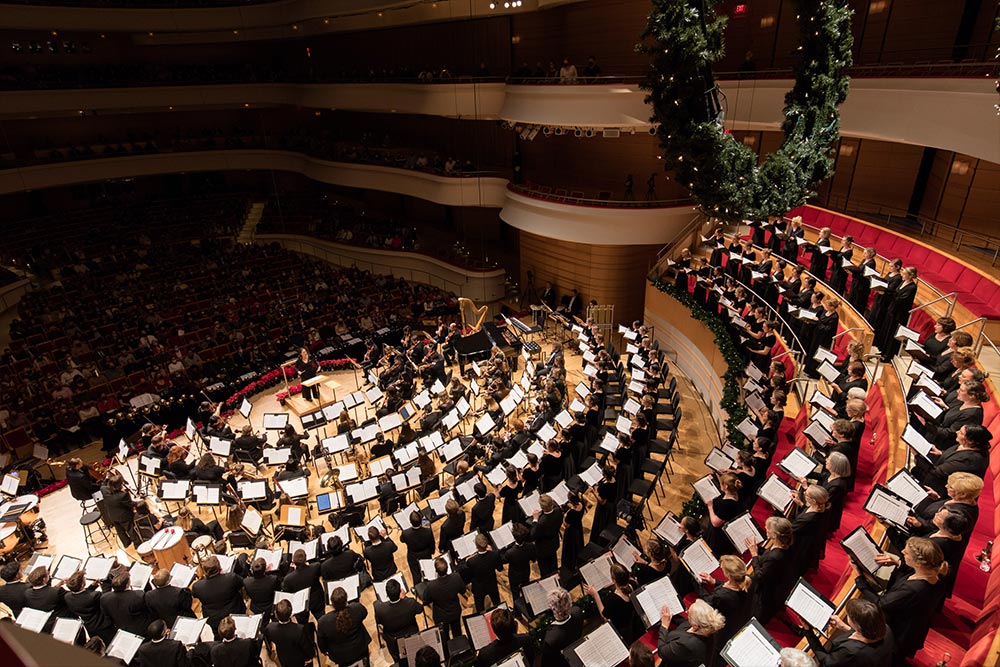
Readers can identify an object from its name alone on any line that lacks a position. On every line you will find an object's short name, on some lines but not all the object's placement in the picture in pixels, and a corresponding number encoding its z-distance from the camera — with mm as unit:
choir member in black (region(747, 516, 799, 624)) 5234
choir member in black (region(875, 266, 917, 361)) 8867
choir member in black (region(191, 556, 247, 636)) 7109
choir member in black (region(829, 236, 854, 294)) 10461
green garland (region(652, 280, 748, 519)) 8025
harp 19391
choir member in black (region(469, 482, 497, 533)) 8414
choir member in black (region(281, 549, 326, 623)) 7160
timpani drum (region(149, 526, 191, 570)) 8680
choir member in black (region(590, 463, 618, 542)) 8047
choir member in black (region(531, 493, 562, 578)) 7457
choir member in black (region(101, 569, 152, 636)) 7062
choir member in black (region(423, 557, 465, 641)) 6891
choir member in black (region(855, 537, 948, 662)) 4301
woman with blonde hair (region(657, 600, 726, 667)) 4613
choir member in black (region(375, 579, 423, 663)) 6715
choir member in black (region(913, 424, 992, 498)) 5410
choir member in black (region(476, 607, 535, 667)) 5648
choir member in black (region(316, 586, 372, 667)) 6242
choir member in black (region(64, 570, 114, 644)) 7165
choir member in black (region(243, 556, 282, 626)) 7082
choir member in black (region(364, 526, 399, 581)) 7402
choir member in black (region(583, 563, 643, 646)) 6359
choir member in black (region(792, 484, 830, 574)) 5293
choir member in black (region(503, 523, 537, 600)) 7411
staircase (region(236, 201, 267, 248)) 27297
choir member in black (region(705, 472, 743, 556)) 6359
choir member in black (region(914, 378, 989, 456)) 5891
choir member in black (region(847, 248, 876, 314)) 9686
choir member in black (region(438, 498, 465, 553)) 7910
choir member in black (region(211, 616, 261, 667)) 6215
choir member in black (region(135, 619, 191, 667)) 6151
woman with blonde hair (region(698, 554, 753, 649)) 4930
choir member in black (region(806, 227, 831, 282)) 10961
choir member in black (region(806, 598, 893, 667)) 4012
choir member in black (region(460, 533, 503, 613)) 7257
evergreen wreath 9891
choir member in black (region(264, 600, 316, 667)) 6211
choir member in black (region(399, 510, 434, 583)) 7766
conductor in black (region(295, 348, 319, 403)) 14883
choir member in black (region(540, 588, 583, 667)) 5527
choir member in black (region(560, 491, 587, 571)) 7664
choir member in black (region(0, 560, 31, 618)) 7289
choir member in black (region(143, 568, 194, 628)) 7113
